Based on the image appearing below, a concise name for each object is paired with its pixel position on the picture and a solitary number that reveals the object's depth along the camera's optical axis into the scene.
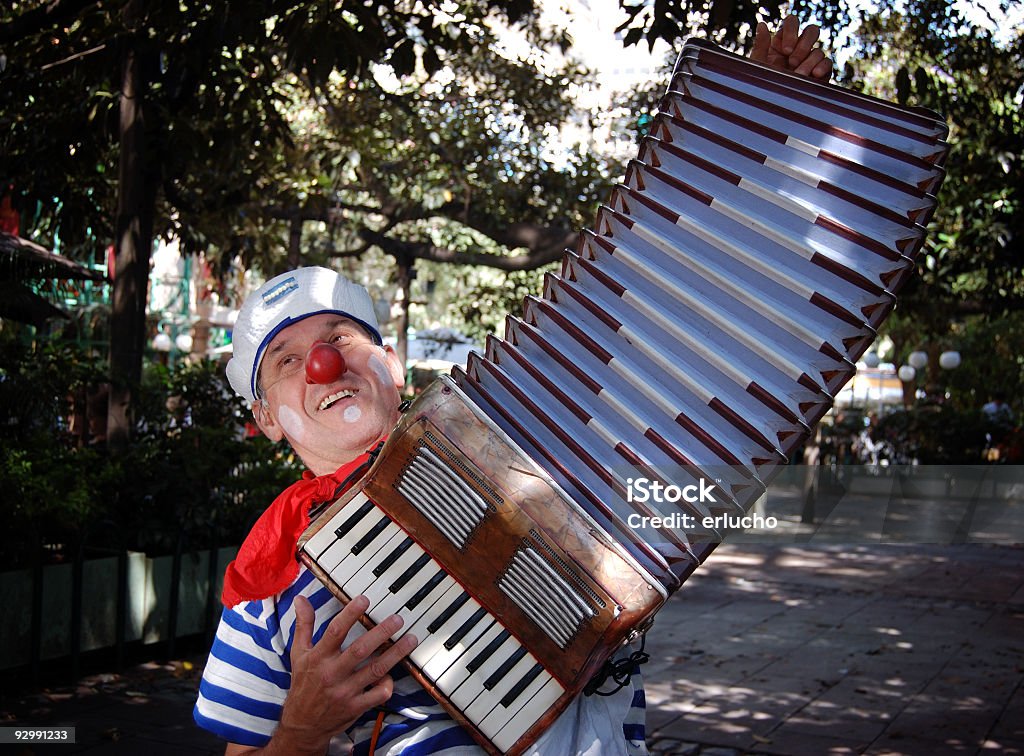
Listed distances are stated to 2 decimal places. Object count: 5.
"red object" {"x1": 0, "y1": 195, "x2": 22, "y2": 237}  17.97
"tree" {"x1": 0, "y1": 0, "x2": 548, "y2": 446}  5.96
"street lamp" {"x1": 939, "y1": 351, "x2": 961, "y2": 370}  22.62
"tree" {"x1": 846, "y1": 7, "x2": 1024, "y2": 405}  7.87
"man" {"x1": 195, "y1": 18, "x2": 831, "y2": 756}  1.75
